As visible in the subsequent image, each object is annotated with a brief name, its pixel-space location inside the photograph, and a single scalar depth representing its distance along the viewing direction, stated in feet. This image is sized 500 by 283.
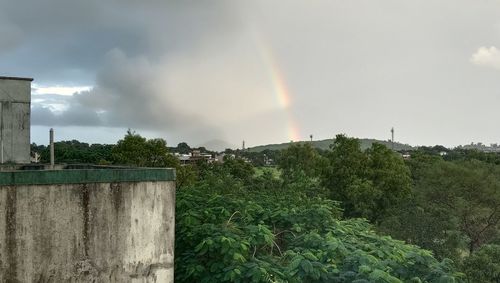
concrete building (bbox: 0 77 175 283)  19.80
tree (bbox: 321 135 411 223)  122.31
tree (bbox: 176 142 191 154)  412.05
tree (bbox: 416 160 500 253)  122.83
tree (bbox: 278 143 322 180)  166.20
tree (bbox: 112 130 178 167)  118.42
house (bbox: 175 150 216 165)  265.71
